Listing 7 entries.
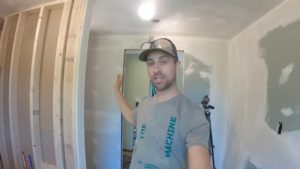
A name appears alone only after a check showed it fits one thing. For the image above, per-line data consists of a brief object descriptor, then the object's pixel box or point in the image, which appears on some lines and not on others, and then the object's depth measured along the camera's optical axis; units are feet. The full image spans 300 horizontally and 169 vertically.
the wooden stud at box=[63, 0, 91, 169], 5.07
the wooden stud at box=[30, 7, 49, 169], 6.19
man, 3.17
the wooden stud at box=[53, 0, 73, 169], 5.41
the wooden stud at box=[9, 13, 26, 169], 7.14
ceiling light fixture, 6.27
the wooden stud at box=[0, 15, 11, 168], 7.75
